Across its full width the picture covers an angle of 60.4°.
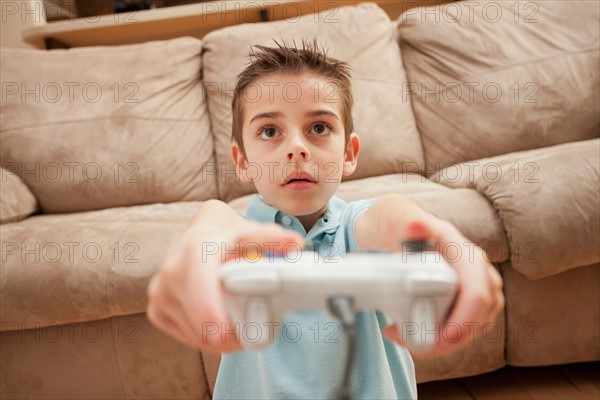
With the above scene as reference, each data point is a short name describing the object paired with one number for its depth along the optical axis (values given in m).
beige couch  1.16
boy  0.38
